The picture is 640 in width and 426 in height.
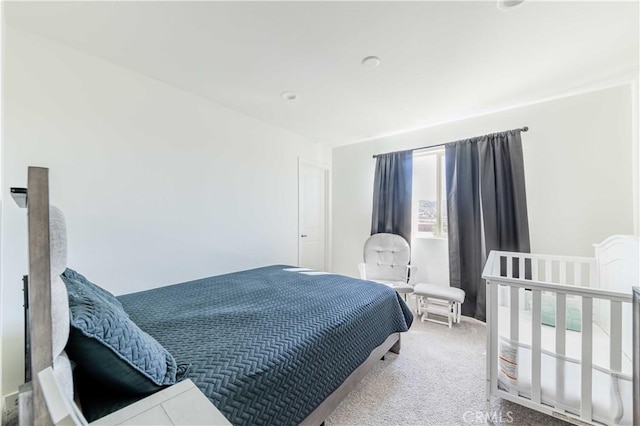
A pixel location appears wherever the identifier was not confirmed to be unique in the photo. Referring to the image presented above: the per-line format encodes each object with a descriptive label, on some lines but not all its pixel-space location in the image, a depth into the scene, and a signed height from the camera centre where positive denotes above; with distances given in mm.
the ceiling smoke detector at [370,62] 2070 +1253
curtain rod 2871 +943
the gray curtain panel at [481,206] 2873 +94
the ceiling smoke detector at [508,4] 1522 +1264
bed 623 -646
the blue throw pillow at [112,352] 810 -468
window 3616 +258
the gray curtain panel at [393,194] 3773 +294
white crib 1289 -825
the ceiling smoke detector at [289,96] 2691 +1254
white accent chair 3514 -678
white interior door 4129 -58
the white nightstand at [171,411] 637 -524
